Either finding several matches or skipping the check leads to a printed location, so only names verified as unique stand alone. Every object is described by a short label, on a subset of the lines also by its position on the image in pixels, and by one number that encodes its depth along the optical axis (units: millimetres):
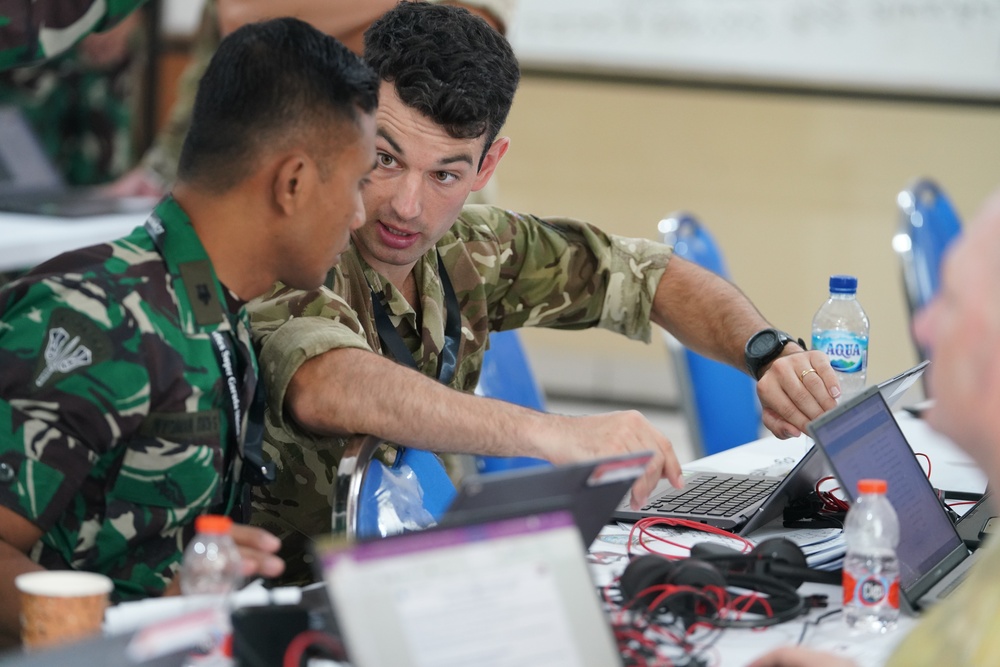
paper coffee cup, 3168
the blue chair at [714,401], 4748
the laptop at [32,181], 6552
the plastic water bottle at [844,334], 4234
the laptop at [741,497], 3791
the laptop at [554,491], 3103
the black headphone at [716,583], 3432
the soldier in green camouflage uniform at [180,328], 3414
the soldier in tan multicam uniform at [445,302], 3638
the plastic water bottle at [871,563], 3453
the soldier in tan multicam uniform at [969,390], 3024
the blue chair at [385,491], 3587
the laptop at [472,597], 2979
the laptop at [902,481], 3507
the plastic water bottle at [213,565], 3190
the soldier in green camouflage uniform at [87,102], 8184
